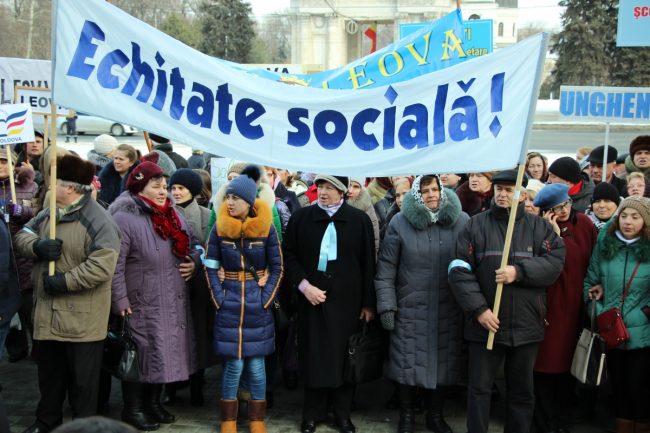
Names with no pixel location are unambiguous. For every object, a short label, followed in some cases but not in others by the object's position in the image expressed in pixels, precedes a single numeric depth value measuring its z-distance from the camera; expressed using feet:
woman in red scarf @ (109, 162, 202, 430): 18.40
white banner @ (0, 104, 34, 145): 22.22
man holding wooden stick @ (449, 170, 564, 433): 17.24
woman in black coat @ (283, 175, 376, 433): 18.79
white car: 122.31
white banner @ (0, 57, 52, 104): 29.96
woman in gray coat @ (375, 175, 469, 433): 18.66
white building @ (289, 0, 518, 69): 177.68
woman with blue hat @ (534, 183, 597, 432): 18.30
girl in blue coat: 18.17
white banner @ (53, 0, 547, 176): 15.51
